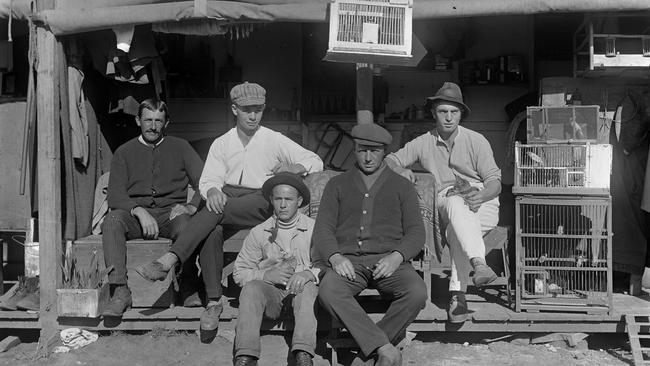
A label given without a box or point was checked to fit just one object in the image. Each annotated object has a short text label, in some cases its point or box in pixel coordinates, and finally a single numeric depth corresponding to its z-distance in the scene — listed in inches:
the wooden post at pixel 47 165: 251.4
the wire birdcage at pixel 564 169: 240.4
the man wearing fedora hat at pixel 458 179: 233.3
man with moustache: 251.9
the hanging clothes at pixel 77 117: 264.4
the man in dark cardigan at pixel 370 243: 212.5
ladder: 229.3
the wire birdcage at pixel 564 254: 240.1
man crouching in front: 211.2
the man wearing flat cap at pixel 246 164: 249.4
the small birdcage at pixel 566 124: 251.8
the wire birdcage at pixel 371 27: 244.2
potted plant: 238.7
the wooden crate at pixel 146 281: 246.5
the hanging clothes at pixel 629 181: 274.8
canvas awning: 241.3
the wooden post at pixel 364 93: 259.8
